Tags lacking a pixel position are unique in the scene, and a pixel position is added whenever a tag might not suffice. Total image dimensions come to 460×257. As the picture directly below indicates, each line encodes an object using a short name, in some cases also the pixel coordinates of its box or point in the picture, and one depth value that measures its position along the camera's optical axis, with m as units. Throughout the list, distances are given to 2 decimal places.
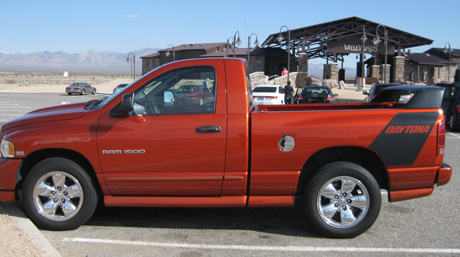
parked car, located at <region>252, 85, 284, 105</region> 22.95
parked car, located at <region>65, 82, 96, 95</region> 45.94
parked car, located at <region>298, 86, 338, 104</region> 22.25
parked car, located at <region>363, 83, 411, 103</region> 17.03
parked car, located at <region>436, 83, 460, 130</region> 15.06
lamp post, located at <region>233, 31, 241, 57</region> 40.66
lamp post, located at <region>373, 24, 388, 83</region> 34.94
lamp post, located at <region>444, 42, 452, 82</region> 61.15
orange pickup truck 4.57
